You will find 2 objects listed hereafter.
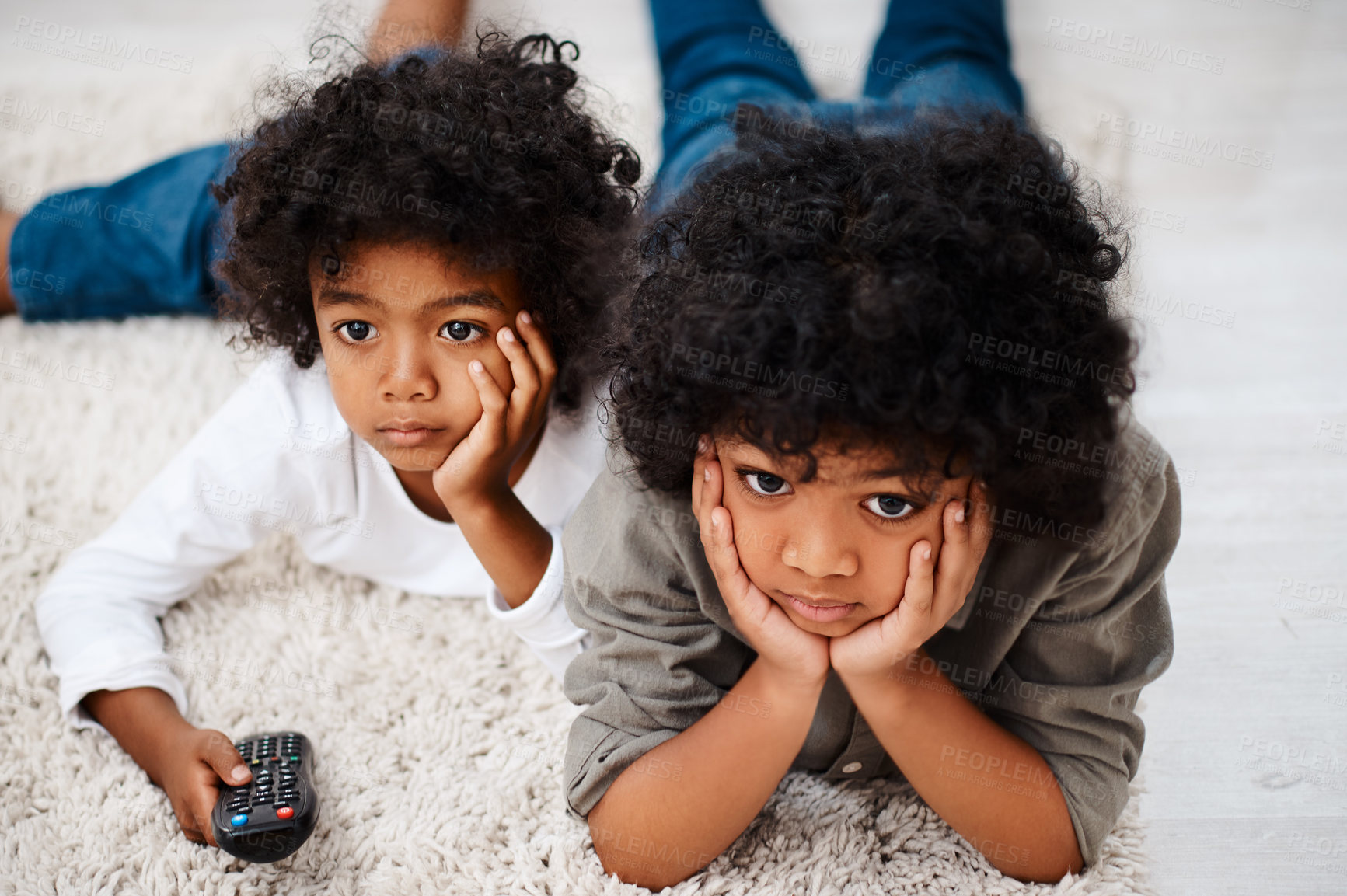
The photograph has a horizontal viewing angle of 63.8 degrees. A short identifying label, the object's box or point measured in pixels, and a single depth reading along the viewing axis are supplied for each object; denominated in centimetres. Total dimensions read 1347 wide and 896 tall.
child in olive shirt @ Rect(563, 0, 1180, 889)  70
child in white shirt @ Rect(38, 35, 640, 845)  97
